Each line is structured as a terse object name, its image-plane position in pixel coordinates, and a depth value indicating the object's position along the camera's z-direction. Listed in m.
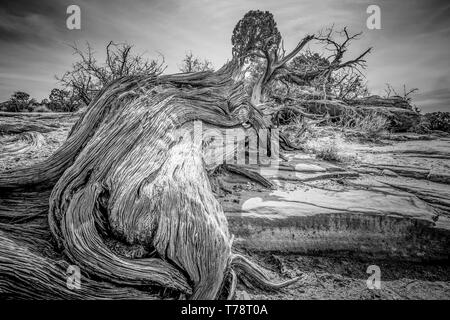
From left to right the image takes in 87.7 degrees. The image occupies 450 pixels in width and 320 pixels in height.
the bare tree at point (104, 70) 8.72
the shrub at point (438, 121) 9.69
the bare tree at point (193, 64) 11.91
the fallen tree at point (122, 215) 1.99
